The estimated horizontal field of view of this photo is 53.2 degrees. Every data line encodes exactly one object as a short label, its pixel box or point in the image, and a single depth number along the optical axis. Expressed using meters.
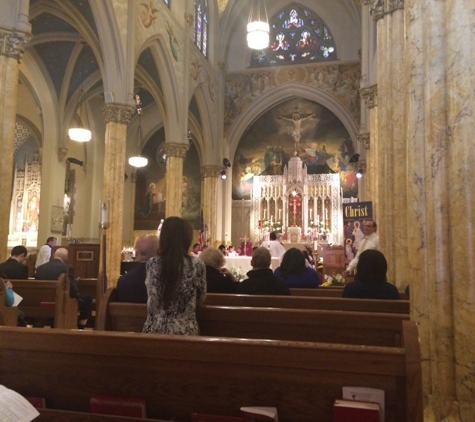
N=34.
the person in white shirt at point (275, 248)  13.01
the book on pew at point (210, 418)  1.96
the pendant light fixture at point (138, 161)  17.03
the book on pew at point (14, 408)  1.61
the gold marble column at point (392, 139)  6.15
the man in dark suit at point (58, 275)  7.55
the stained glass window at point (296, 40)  22.22
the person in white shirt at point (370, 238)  7.01
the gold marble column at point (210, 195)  20.61
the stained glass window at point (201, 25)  19.38
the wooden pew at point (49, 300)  6.42
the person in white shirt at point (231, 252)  15.88
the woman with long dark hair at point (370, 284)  3.99
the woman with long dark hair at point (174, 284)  2.92
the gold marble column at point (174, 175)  16.11
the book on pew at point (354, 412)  1.79
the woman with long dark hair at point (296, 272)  5.46
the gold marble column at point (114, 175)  12.34
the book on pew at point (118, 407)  2.03
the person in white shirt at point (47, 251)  10.83
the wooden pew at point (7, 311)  5.31
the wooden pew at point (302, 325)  2.95
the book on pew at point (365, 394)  1.88
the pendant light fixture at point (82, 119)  13.84
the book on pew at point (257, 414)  1.81
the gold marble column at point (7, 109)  8.67
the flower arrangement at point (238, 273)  11.49
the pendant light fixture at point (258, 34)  10.56
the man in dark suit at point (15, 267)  7.57
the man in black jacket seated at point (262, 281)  4.46
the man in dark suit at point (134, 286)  3.52
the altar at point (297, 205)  20.09
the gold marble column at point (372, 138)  11.21
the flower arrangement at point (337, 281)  8.31
